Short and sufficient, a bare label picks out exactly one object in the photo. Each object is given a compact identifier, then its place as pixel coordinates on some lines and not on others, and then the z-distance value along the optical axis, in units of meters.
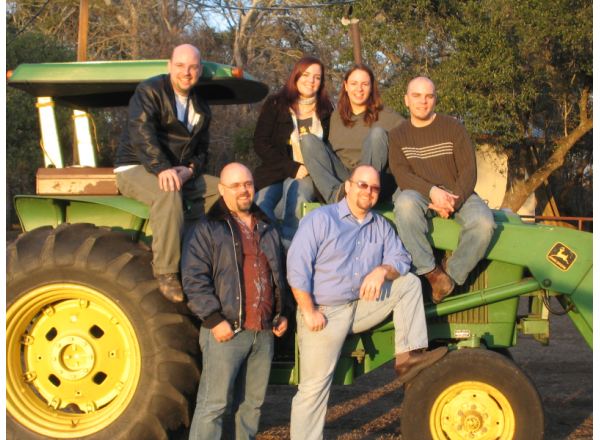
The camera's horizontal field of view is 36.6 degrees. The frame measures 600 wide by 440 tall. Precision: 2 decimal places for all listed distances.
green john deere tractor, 5.19
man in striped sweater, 5.28
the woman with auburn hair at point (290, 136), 5.73
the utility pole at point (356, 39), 7.18
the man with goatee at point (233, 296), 4.96
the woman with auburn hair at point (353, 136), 5.64
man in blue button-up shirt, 5.08
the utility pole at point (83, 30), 11.02
